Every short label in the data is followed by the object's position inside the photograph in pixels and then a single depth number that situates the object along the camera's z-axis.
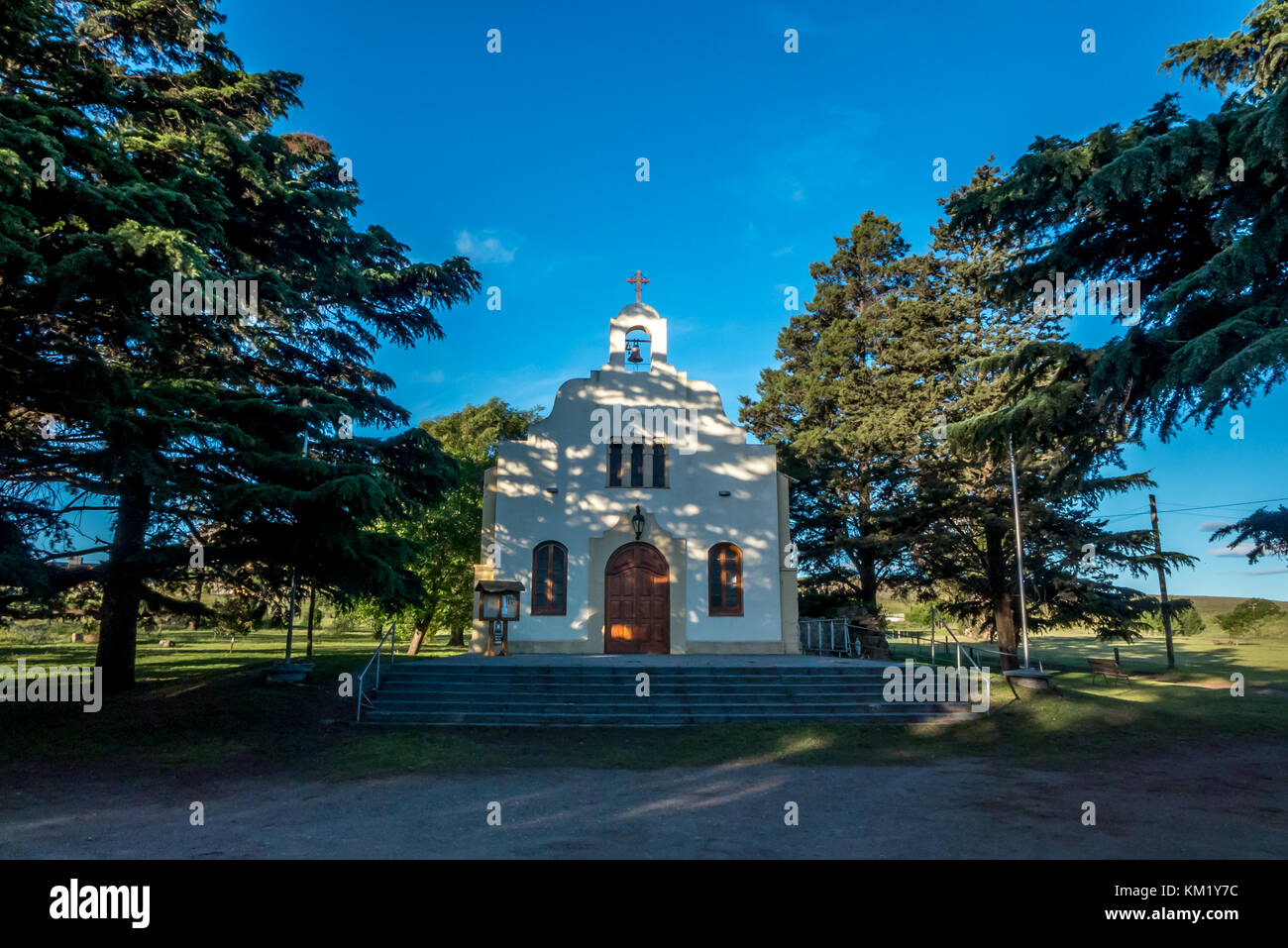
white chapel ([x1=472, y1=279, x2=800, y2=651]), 19.06
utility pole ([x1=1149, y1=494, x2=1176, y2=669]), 22.67
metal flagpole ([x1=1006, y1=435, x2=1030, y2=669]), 17.17
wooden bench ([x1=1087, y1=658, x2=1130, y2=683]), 23.75
